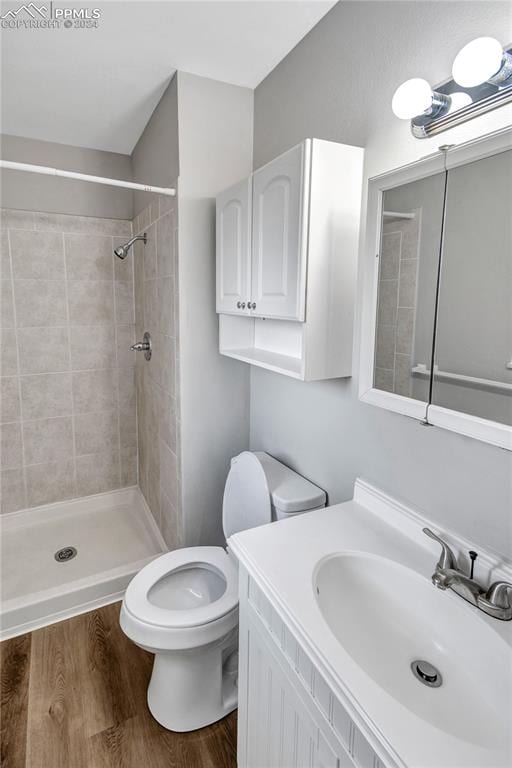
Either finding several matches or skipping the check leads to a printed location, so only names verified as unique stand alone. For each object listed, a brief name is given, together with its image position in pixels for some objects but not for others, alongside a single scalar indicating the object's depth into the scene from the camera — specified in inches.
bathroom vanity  27.2
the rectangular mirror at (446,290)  34.2
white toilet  54.1
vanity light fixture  30.8
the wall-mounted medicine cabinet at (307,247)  47.3
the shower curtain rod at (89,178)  58.3
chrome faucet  33.8
